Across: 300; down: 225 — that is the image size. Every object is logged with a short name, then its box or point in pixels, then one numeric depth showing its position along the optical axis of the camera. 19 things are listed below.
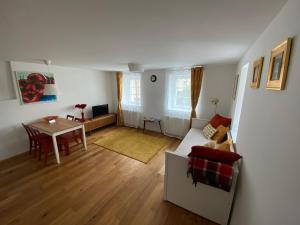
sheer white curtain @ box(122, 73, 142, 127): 4.82
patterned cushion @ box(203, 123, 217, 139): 2.75
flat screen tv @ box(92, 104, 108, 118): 4.67
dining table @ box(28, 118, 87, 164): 2.70
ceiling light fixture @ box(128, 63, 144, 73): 2.95
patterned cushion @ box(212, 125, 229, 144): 2.49
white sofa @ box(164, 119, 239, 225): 1.58
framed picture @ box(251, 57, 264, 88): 1.17
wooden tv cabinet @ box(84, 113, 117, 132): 4.21
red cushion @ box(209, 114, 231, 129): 2.73
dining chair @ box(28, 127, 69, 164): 2.77
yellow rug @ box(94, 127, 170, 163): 3.19
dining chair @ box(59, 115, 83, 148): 3.08
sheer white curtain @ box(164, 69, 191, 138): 3.88
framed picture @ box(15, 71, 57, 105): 2.96
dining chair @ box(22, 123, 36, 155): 2.93
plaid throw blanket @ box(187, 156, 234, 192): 1.41
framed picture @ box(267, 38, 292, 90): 0.71
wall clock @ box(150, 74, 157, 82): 4.28
